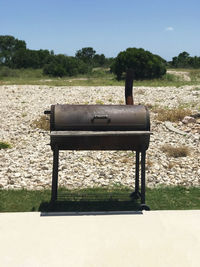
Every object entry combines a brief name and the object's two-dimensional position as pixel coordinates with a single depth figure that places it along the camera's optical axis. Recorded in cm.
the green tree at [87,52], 6806
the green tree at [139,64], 3027
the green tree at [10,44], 6962
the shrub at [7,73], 3532
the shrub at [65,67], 3938
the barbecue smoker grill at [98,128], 471
